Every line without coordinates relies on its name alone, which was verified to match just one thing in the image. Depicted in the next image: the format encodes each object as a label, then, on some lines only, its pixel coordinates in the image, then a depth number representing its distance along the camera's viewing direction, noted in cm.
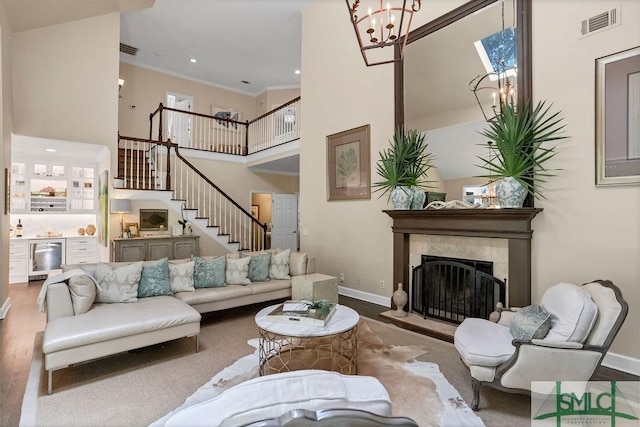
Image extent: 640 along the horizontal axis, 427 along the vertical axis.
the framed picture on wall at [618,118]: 268
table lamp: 608
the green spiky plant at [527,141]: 311
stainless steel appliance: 641
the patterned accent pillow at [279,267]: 460
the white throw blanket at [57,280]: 287
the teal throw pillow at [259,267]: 443
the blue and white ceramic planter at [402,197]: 418
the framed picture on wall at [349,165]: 511
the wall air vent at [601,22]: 279
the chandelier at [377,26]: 456
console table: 632
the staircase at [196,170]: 721
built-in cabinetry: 670
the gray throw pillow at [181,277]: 379
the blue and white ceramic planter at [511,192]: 315
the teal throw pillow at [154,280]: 353
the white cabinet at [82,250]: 696
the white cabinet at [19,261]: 618
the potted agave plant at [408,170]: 420
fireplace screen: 358
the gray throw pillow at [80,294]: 295
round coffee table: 251
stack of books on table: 262
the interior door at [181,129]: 855
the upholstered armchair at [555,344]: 205
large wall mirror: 347
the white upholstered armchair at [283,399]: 75
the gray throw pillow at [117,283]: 326
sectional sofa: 256
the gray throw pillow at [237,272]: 421
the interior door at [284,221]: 921
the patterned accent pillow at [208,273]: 398
